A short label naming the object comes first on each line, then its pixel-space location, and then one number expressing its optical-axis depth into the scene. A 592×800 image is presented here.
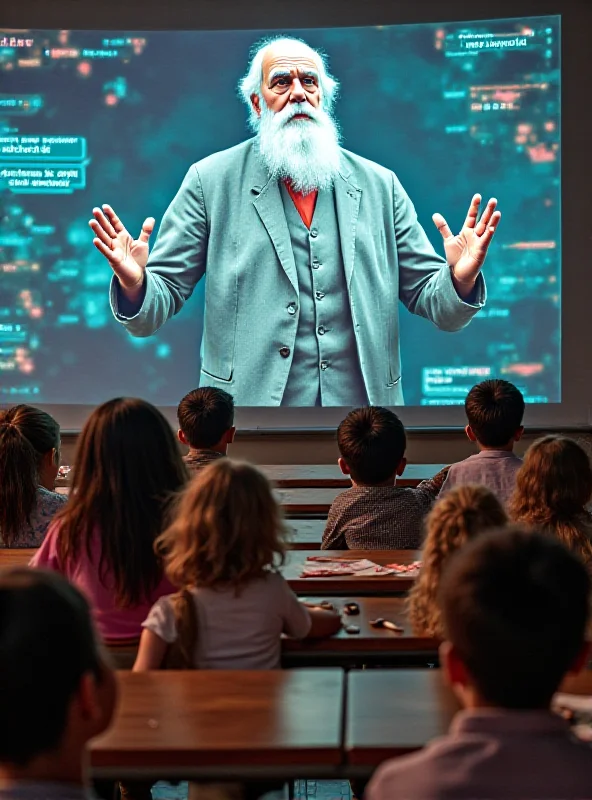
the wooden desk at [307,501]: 4.02
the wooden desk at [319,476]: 4.84
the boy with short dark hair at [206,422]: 3.84
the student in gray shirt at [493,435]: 3.52
